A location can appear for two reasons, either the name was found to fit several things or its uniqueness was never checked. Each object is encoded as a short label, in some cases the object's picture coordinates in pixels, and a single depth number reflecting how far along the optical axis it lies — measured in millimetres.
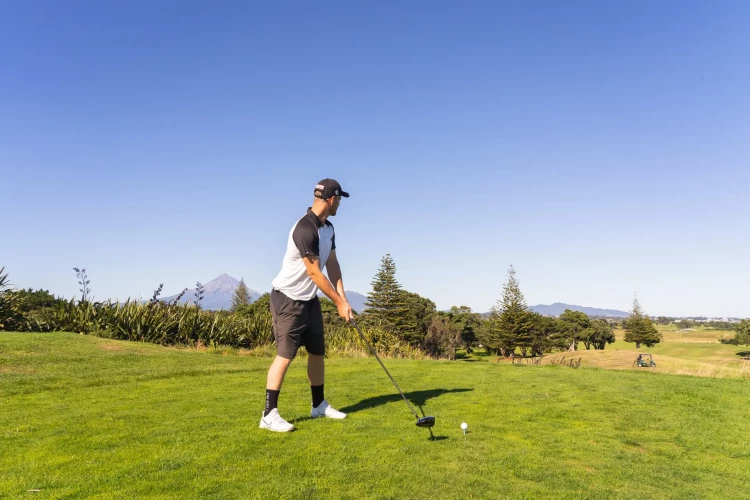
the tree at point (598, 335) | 98462
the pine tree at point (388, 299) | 81031
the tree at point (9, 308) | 15469
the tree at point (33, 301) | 16312
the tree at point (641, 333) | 104875
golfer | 5172
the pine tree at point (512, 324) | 79625
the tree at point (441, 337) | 79062
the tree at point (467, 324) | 99625
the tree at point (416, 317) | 77125
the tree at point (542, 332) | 87556
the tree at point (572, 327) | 97025
